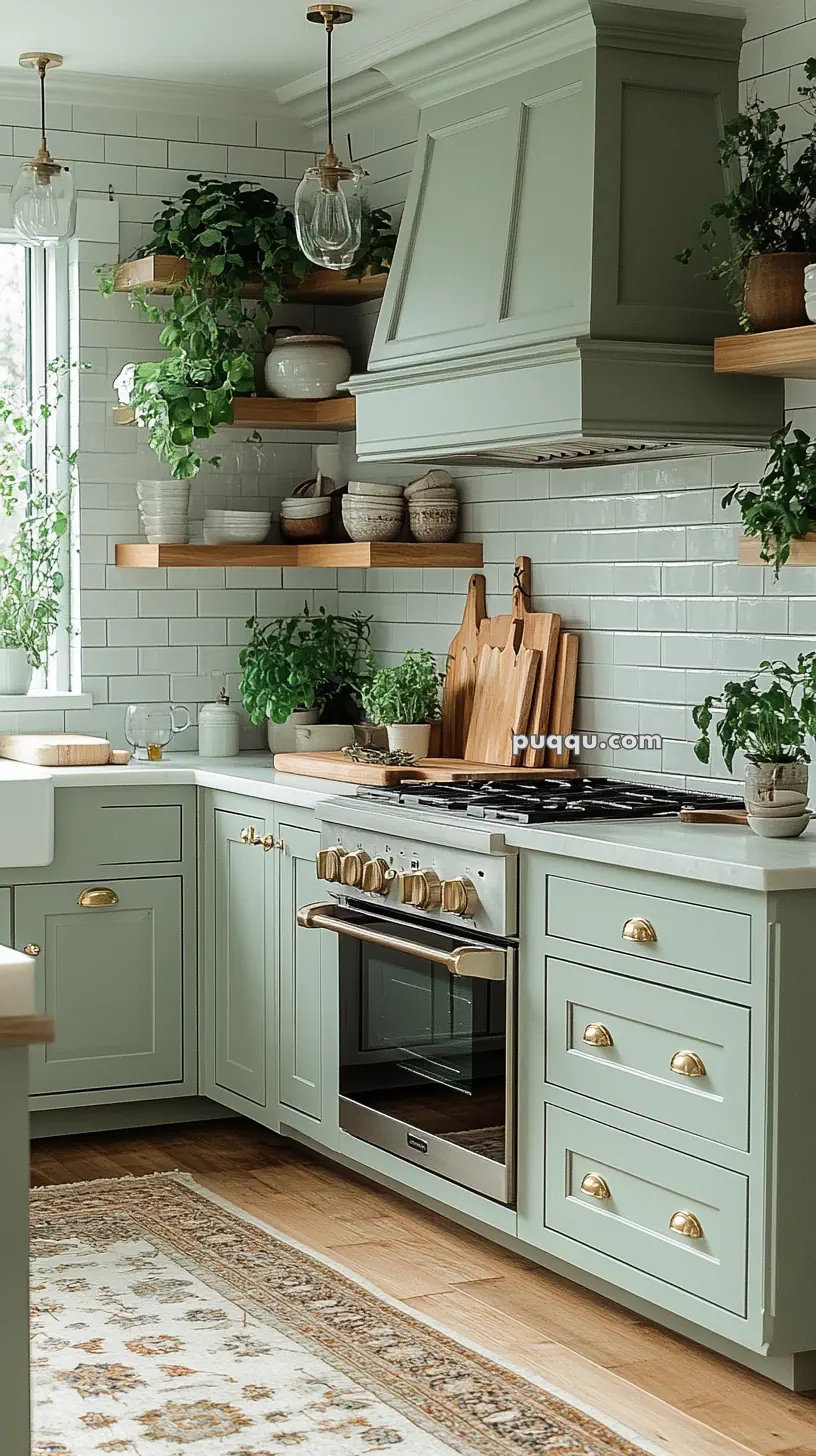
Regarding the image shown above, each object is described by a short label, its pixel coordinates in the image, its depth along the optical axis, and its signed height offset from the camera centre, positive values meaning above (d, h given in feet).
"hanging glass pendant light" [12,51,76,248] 14.97 +3.32
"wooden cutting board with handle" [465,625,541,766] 15.55 -0.63
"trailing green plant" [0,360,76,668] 18.08 +0.88
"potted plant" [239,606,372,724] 17.69 -0.42
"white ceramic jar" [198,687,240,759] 18.12 -1.06
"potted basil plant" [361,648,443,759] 16.26 -0.71
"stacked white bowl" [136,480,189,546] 17.85 +1.05
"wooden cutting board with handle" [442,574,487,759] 16.42 -0.47
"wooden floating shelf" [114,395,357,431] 17.69 +1.96
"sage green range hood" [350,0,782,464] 12.91 +2.66
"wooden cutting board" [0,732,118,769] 16.65 -1.15
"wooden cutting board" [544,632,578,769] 15.37 -0.55
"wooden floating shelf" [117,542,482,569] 16.62 +0.61
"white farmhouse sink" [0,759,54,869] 15.52 -1.63
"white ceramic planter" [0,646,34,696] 17.93 -0.47
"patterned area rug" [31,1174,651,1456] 10.27 -4.41
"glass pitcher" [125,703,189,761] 17.51 -1.01
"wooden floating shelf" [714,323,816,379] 11.68 +1.72
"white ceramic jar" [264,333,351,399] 17.94 +2.42
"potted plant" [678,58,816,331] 12.14 +2.63
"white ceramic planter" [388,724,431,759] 16.24 -0.99
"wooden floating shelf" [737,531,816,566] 12.11 +0.48
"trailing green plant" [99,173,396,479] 17.15 +2.99
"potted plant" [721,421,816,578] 12.05 +0.78
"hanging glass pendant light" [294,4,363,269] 14.35 +3.14
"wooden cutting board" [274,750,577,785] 15.06 -1.19
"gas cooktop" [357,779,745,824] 12.74 -1.25
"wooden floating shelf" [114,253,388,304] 17.17 +3.14
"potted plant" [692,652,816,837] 11.62 -0.76
